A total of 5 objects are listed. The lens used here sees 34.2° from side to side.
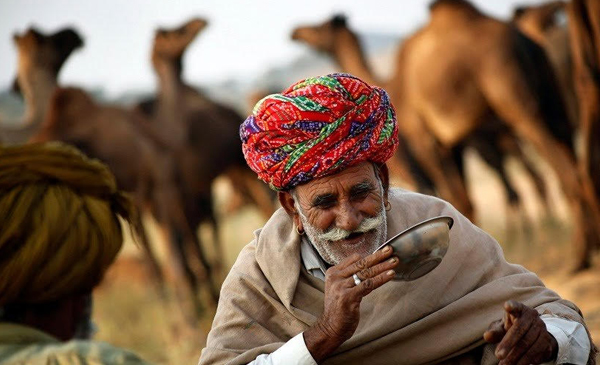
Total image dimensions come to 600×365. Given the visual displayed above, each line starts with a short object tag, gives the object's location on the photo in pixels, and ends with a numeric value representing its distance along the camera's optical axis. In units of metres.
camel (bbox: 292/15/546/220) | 13.28
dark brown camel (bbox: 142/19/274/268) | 12.86
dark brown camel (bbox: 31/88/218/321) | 11.14
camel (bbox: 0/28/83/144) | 12.22
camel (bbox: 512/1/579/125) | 10.95
